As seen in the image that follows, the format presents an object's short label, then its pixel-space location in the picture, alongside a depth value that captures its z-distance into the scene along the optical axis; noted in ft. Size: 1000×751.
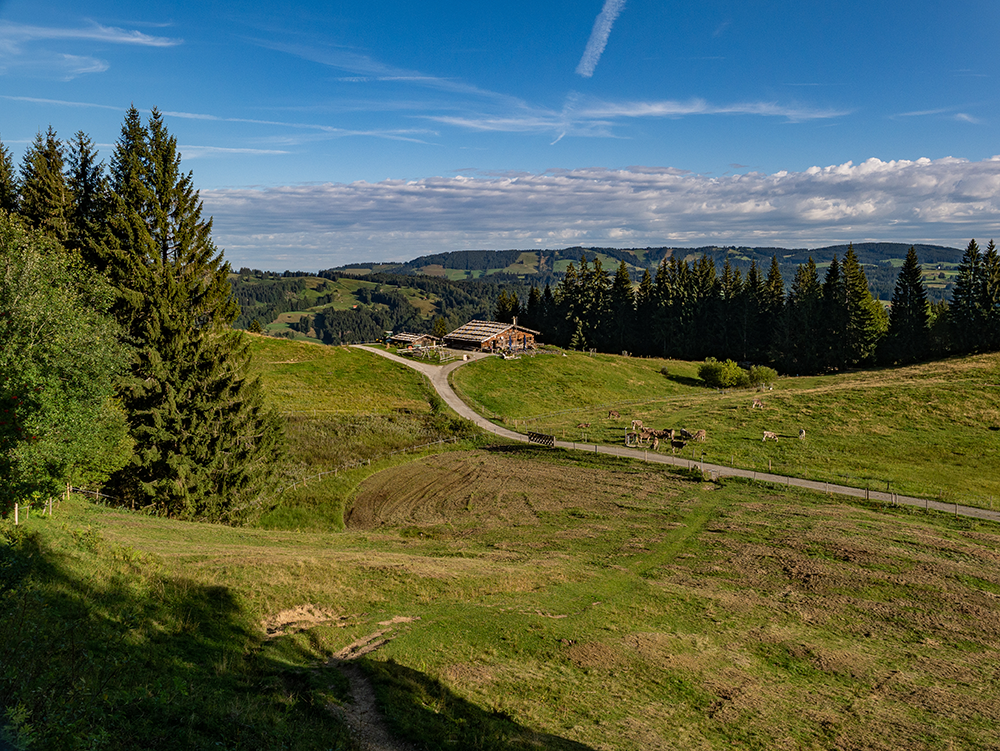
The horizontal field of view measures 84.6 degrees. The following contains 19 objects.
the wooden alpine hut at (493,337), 352.28
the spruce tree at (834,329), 335.67
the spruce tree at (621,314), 425.28
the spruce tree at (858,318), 329.11
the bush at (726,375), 294.66
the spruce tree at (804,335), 343.26
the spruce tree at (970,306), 312.50
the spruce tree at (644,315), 424.87
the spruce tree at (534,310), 459.69
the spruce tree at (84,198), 108.68
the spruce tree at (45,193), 109.70
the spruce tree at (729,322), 394.93
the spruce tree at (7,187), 120.67
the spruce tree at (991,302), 306.96
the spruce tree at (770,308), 380.37
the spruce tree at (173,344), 102.73
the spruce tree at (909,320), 329.31
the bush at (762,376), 295.07
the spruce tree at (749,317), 386.52
